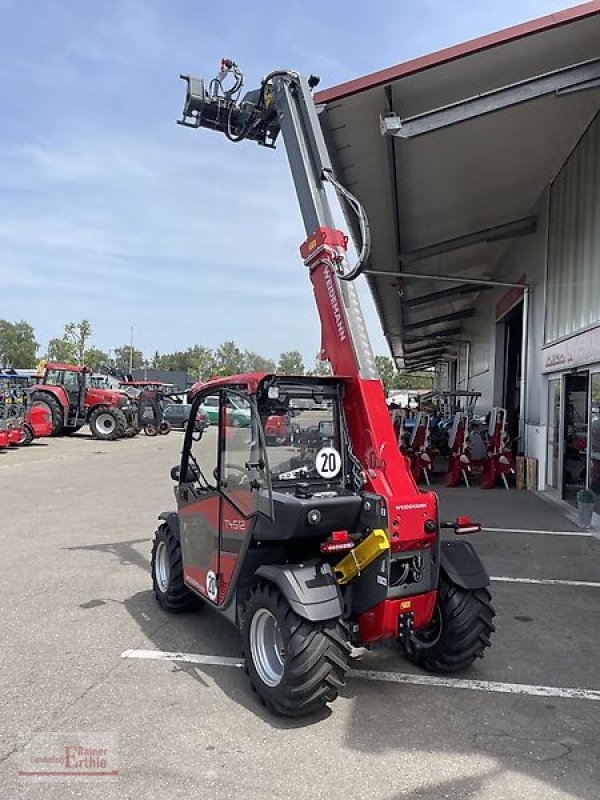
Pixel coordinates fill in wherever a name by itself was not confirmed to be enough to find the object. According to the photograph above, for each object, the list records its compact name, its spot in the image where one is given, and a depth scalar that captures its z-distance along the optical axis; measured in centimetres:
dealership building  768
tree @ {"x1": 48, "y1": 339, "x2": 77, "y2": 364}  5891
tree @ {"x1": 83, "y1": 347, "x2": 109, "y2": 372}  6850
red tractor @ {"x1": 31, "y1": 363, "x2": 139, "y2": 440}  2170
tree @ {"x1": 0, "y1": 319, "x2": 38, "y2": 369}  9095
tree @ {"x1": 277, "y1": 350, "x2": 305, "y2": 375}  8384
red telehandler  351
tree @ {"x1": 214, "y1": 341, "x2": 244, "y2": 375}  10061
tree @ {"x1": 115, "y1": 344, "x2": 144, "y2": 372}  10669
